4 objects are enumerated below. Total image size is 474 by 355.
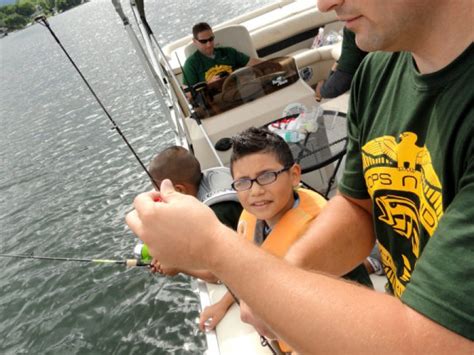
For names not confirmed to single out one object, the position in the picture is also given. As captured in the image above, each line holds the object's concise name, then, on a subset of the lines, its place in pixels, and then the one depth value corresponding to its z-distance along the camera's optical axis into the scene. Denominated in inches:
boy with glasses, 78.1
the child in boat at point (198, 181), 103.8
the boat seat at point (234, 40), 245.4
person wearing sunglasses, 225.1
